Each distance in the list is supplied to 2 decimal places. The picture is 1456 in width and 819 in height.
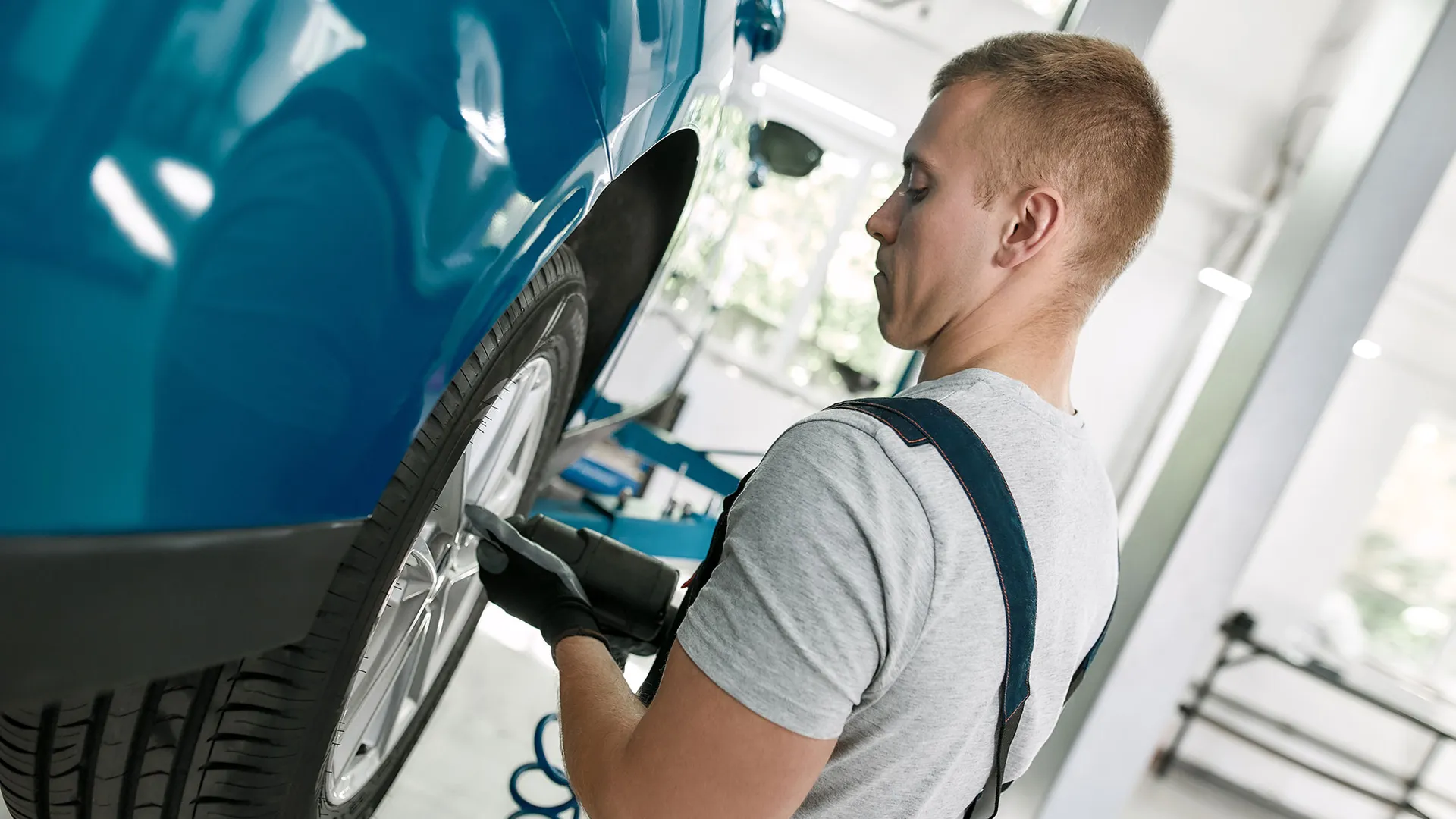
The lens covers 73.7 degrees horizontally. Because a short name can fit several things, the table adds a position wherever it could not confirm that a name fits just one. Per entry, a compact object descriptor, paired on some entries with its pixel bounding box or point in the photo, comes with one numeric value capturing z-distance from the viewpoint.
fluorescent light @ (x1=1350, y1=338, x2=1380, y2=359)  7.16
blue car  0.55
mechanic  0.75
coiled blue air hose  1.78
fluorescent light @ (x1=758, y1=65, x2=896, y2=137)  8.28
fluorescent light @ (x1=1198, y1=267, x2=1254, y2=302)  4.68
